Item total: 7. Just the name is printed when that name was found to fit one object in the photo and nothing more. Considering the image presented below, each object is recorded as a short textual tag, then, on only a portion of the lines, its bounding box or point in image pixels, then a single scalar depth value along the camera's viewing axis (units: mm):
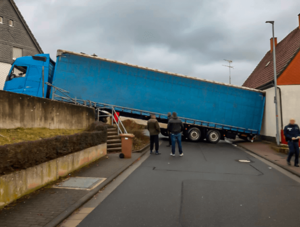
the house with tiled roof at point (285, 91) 18812
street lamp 16625
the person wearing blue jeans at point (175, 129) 12023
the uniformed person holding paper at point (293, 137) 9664
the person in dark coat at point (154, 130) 12070
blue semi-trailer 15523
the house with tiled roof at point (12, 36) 28016
